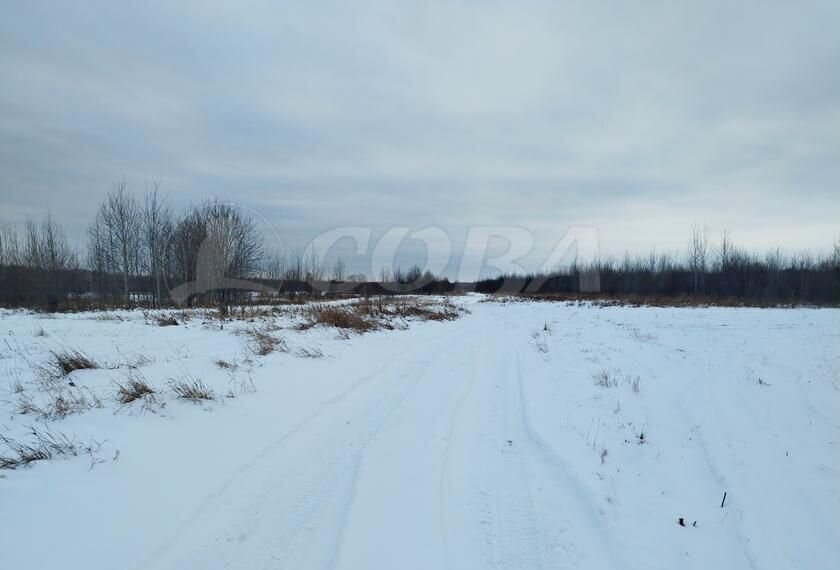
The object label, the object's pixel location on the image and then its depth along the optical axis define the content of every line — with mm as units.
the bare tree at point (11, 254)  30547
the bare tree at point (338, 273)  62562
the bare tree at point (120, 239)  28938
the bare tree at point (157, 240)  29222
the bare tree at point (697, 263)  51938
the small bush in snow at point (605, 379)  5875
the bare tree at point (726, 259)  53500
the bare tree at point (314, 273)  52000
